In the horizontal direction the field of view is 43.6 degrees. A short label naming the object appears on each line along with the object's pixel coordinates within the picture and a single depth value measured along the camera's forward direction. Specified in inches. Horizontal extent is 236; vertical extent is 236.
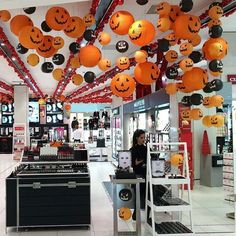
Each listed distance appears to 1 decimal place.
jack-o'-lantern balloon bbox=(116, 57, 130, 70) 181.1
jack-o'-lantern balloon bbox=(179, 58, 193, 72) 164.8
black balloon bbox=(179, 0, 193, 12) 140.9
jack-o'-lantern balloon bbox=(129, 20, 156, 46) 139.4
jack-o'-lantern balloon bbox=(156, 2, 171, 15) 145.7
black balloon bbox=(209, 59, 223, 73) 157.4
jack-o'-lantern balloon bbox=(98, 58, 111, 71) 175.2
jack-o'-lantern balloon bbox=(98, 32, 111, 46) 164.4
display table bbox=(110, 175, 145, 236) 153.3
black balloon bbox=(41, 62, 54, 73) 175.1
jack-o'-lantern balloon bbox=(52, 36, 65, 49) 154.1
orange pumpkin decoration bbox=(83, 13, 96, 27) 155.8
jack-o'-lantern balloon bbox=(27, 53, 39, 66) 177.1
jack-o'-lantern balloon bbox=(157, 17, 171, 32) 145.1
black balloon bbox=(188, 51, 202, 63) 168.9
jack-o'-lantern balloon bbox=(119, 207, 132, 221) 163.7
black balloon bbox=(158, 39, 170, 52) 160.9
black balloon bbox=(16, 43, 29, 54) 164.9
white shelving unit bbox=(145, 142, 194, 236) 145.2
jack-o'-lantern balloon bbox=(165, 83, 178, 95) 179.2
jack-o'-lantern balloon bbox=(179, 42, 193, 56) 164.4
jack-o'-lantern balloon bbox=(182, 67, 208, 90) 154.8
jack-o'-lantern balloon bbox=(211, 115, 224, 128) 176.2
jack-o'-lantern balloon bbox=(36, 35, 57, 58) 155.6
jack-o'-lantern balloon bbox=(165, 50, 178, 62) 172.4
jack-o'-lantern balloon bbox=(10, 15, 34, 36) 150.4
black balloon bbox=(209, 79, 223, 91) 169.6
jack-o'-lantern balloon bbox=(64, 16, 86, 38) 146.3
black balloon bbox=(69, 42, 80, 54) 170.2
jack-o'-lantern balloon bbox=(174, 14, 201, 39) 138.8
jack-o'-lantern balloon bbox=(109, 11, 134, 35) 141.5
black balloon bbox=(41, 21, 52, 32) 157.2
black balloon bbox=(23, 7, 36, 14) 140.3
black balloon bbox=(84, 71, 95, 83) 176.9
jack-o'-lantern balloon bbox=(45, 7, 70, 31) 139.8
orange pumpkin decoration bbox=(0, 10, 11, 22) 145.0
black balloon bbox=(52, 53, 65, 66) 166.9
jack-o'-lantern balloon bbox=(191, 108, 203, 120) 185.3
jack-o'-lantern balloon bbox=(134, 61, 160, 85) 159.4
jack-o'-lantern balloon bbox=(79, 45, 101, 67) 157.7
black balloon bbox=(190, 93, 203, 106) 176.4
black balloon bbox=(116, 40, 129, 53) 162.6
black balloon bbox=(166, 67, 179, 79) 171.6
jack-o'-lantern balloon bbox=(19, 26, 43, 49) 141.8
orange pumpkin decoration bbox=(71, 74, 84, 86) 197.8
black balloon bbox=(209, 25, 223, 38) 154.4
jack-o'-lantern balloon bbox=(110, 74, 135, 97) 165.0
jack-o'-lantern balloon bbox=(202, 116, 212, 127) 178.7
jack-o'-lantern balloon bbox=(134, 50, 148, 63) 166.8
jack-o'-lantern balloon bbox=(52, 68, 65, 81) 197.9
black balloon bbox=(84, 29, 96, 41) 161.6
